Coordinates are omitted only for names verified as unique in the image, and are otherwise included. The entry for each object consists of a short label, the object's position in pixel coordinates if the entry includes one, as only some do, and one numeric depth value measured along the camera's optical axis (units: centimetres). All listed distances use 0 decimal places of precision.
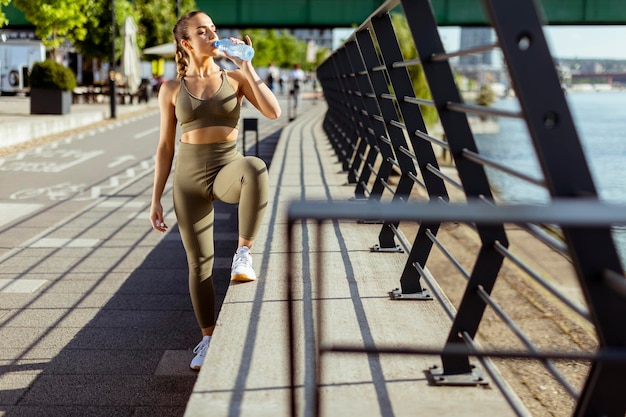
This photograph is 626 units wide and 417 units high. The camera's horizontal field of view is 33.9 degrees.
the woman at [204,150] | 459
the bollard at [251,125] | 1488
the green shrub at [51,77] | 2695
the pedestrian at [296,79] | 3716
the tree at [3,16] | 2047
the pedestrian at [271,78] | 4806
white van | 4606
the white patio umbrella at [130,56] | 3712
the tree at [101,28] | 4019
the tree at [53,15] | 3238
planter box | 2727
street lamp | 2993
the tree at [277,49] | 12488
